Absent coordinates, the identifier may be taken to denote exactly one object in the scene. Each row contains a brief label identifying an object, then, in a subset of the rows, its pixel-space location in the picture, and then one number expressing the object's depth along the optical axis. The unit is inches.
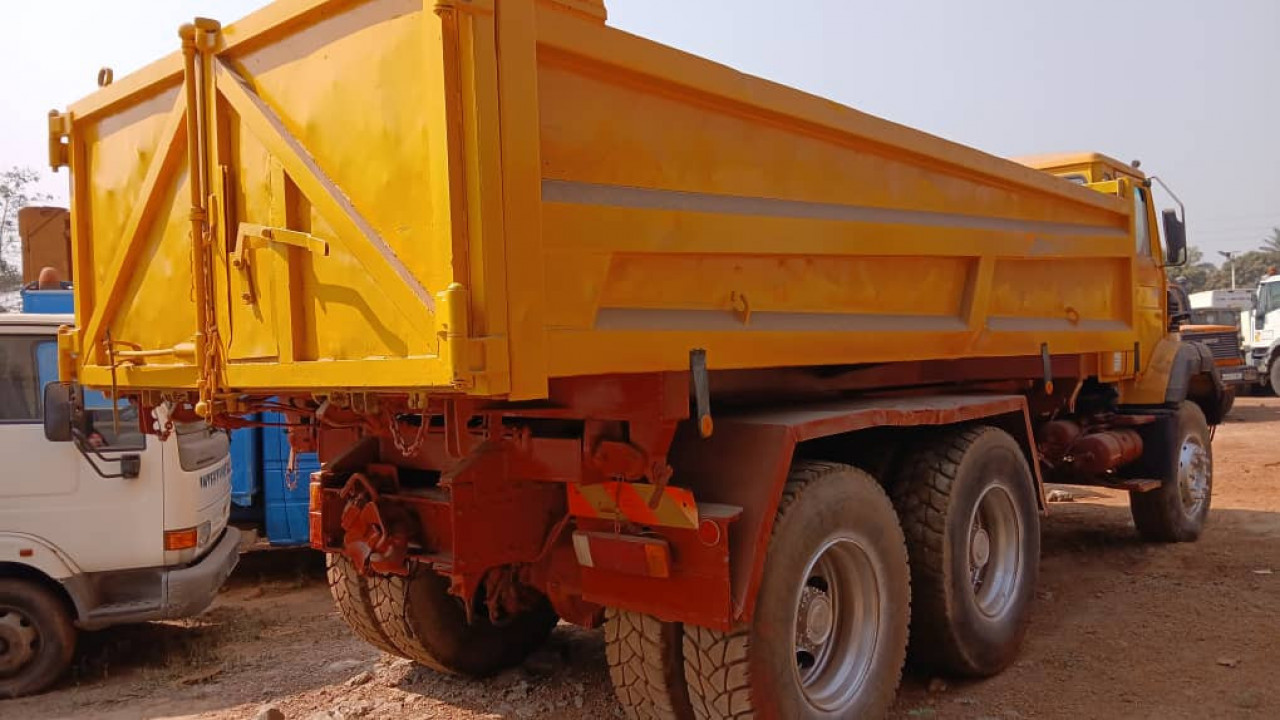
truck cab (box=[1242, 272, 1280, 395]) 793.6
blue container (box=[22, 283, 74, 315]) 259.6
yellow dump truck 99.7
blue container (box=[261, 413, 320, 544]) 272.4
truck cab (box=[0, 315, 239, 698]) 184.4
